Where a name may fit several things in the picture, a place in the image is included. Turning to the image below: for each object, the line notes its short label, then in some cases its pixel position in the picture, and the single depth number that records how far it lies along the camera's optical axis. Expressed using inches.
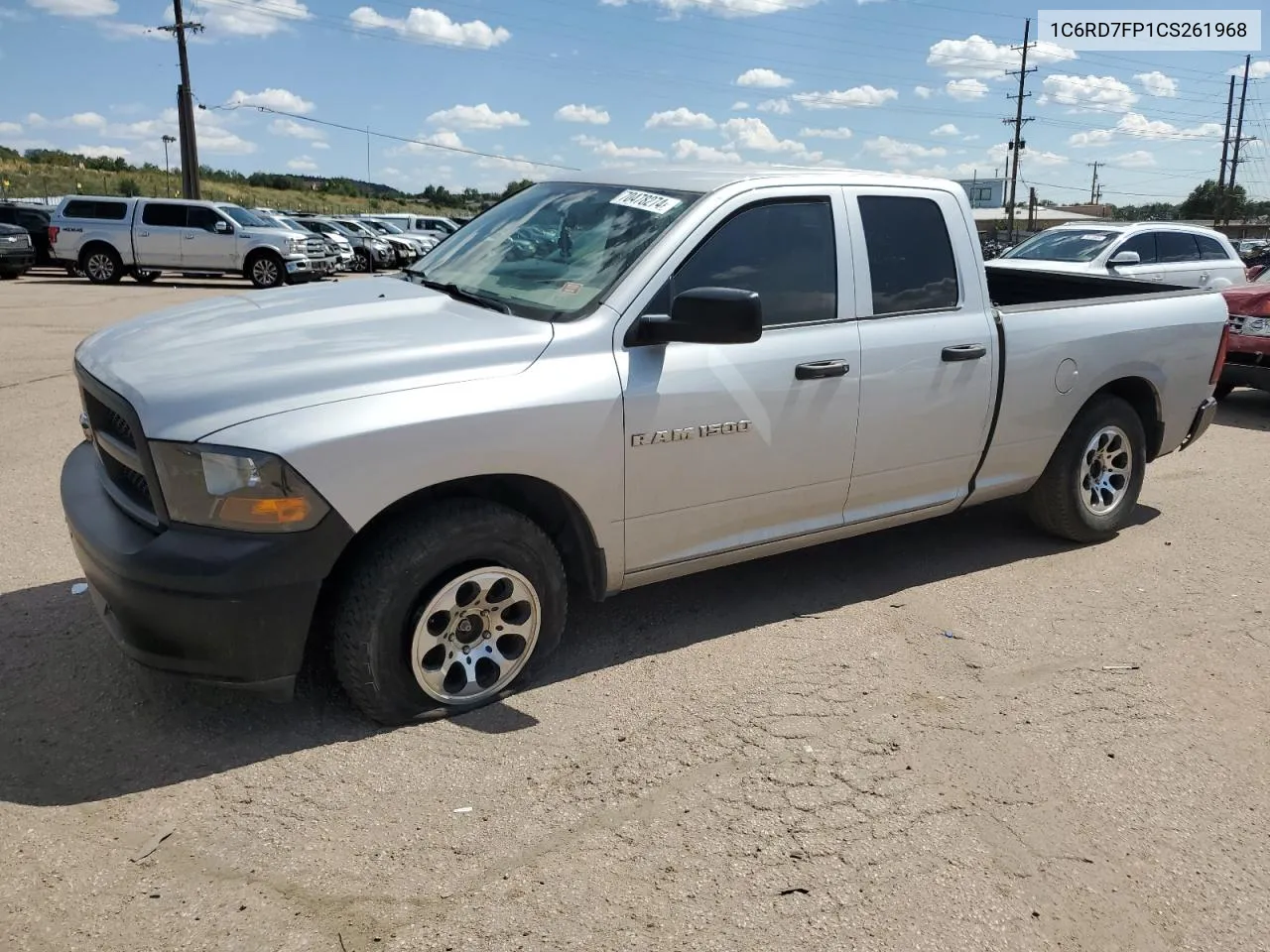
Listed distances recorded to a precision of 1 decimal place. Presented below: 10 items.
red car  357.7
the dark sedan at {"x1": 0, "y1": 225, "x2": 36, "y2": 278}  858.8
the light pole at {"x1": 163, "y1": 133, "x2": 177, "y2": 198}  2260.0
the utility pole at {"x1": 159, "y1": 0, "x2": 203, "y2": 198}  1288.5
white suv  439.2
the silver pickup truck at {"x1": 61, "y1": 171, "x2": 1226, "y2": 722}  117.3
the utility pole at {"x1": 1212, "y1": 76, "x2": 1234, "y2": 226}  2508.6
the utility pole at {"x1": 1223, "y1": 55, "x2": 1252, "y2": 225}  2433.8
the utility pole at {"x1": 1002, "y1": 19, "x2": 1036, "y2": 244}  2241.0
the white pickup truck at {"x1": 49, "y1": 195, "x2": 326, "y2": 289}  838.5
